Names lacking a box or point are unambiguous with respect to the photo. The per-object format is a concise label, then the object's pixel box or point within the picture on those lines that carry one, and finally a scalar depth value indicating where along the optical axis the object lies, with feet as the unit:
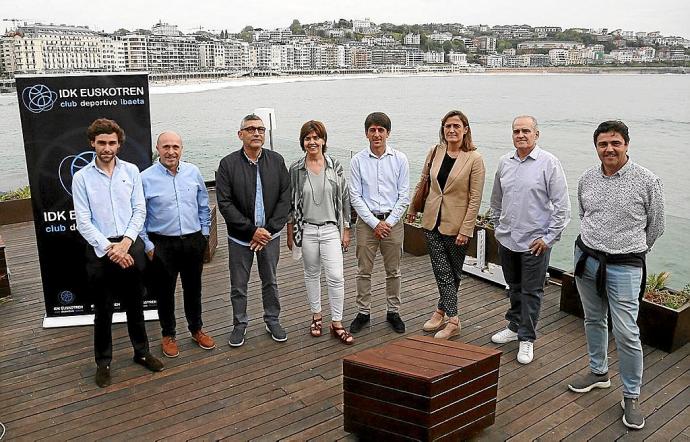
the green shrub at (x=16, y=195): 24.50
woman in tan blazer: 12.37
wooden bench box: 8.87
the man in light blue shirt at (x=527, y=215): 11.41
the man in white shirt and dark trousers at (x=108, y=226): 10.80
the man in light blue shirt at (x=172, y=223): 11.57
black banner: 12.75
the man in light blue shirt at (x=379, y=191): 12.78
